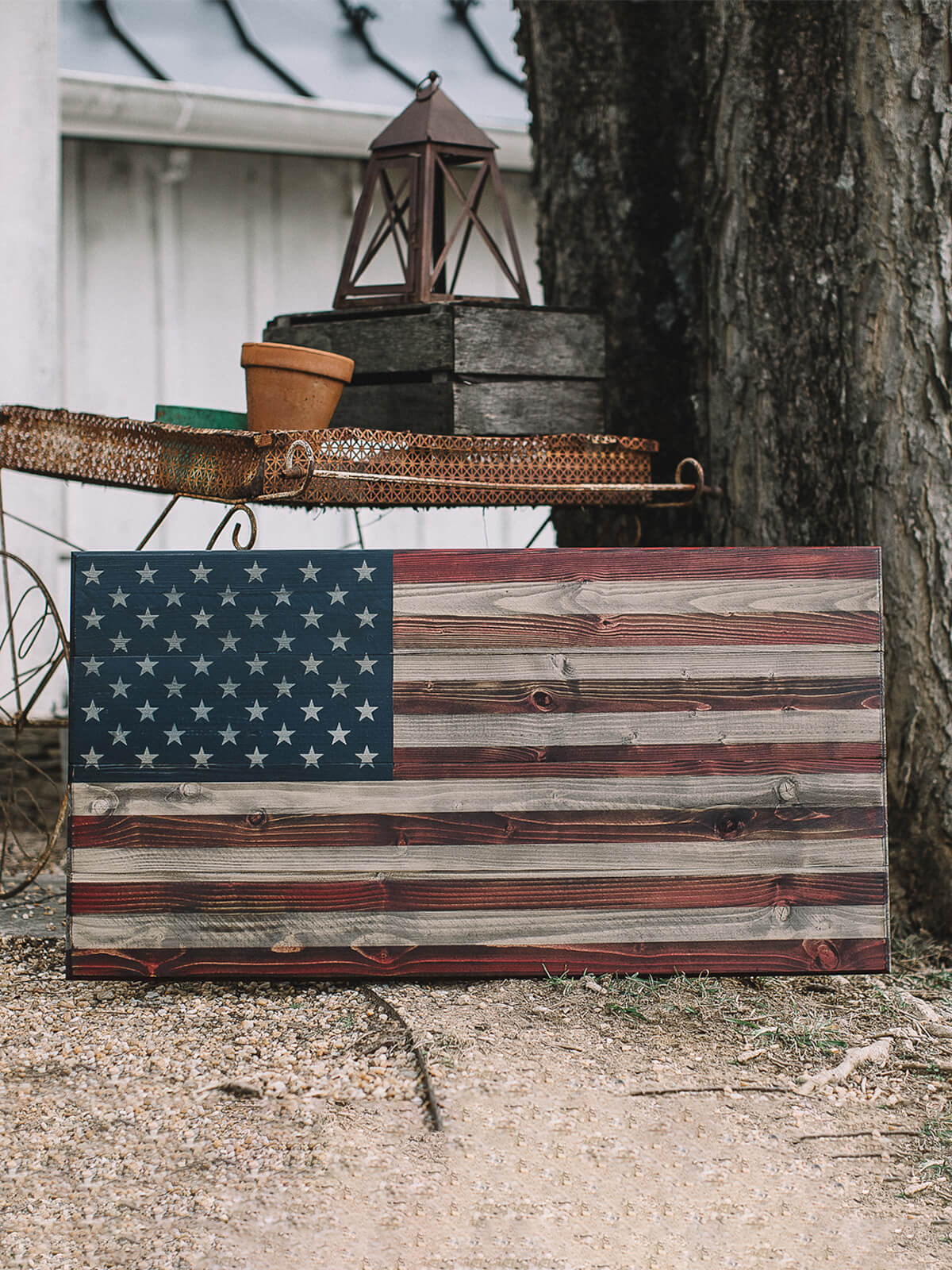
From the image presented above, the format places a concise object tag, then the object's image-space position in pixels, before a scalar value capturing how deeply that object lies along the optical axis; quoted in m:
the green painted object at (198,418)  2.96
